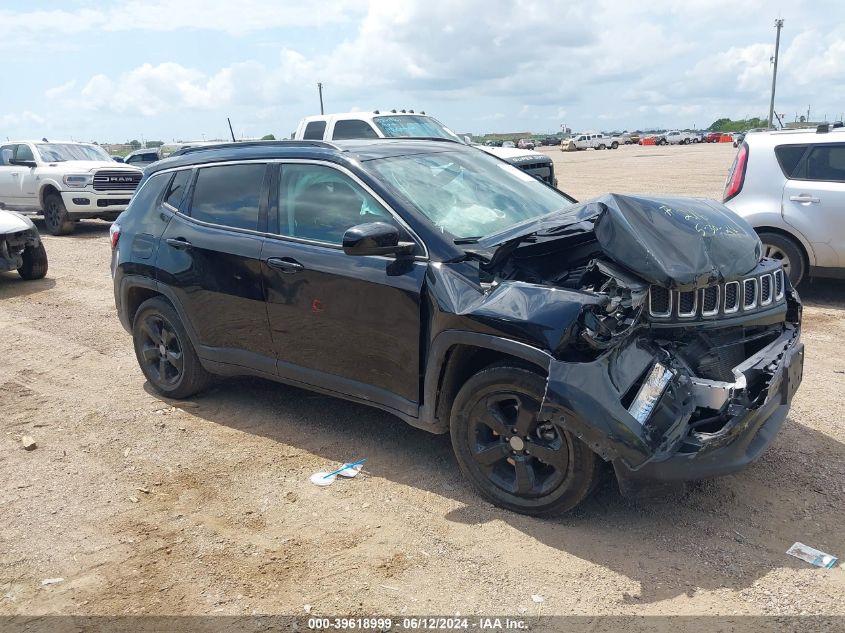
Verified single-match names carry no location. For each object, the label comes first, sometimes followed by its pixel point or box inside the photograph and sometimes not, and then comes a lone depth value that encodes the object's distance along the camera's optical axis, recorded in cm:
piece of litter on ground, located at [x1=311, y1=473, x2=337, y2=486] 431
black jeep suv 336
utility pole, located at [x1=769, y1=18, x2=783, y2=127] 6571
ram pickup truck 1462
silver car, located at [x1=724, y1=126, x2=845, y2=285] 743
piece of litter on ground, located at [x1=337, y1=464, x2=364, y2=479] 438
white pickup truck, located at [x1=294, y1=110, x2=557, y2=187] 1212
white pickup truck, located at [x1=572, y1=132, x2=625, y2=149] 7106
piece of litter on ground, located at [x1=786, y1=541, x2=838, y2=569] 330
